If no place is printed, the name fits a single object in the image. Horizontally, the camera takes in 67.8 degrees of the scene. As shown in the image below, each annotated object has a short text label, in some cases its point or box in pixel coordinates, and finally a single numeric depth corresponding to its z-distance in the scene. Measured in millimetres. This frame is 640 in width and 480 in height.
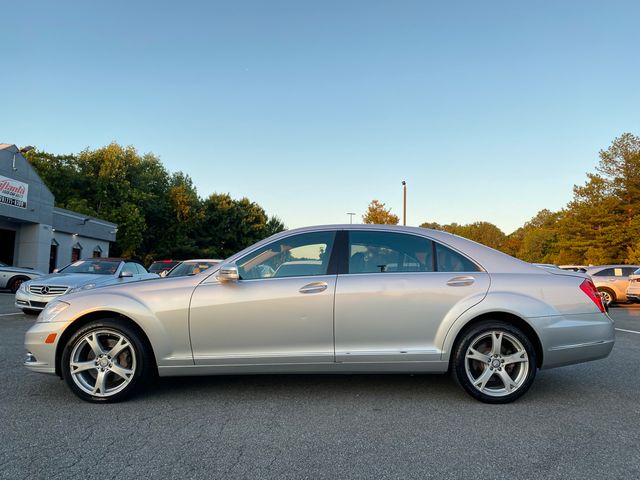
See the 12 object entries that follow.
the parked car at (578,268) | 18311
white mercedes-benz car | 9992
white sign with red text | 24297
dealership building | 24953
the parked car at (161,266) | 18691
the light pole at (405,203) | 30622
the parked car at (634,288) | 15883
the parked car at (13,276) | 17984
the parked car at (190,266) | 11953
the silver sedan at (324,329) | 4164
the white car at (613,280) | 17391
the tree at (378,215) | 37281
